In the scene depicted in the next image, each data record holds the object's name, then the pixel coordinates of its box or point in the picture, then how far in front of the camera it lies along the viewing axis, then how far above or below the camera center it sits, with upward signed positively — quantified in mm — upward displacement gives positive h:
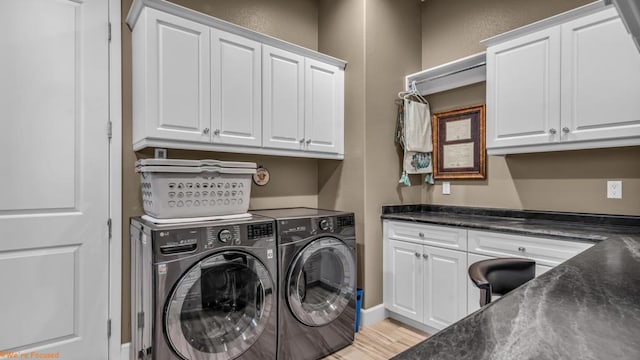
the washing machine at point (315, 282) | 2062 -737
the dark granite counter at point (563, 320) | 457 -251
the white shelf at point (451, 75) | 2694 +963
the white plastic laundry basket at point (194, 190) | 1831 -71
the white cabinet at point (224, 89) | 1959 +654
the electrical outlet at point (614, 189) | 2131 -70
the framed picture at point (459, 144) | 2840 +334
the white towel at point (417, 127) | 2977 +502
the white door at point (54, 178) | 1812 +5
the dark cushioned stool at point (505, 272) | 1294 -388
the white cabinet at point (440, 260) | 1977 -638
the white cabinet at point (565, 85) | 1885 +624
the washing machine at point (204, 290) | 1611 -629
